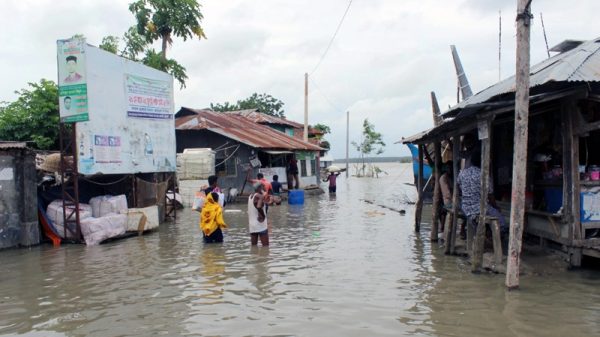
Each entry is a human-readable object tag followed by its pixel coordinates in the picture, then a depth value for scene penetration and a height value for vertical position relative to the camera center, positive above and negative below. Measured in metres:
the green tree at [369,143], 60.56 +3.08
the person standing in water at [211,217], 10.77 -0.96
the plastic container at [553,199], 8.50 -0.62
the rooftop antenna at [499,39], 13.50 +3.42
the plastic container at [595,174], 7.60 -0.19
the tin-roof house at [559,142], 7.05 +0.36
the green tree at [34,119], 19.81 +2.37
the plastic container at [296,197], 22.19 -1.18
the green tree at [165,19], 23.94 +7.51
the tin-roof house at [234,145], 24.64 +1.38
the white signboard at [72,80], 11.30 +2.21
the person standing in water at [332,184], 29.05 -0.84
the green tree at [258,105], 52.72 +7.13
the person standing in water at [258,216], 10.15 -0.93
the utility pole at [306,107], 34.66 +4.41
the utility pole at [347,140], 54.86 +3.17
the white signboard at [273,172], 26.12 -0.05
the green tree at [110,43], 24.28 +6.49
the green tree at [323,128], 53.87 +4.53
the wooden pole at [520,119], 6.48 +0.58
